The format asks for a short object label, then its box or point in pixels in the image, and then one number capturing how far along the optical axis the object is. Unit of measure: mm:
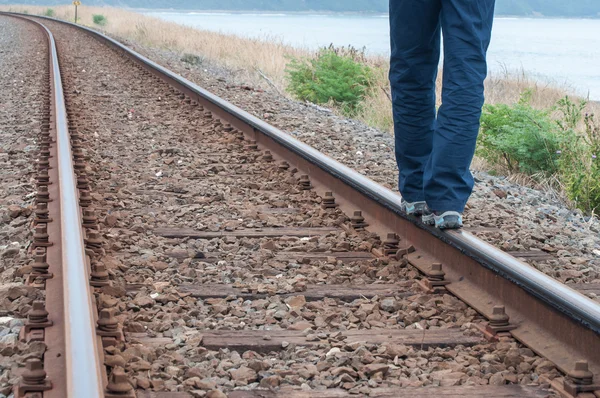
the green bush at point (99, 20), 37300
